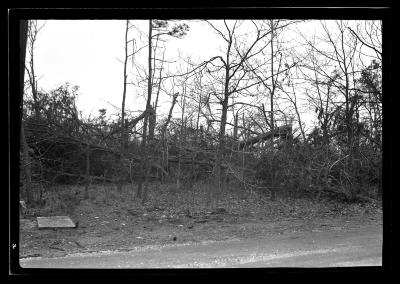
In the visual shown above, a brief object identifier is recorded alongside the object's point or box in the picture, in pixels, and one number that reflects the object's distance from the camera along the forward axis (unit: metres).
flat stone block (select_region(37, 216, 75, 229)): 5.57
